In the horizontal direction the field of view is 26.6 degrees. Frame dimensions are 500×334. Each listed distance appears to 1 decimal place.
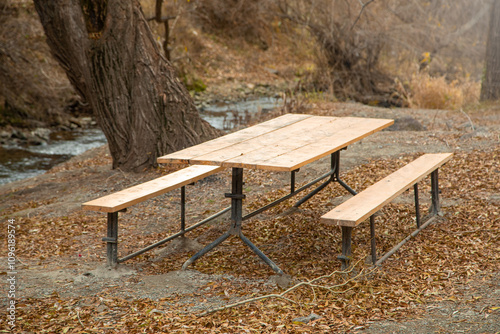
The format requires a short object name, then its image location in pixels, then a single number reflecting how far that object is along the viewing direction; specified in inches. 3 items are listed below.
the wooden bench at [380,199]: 247.6
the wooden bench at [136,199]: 268.3
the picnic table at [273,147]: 250.3
